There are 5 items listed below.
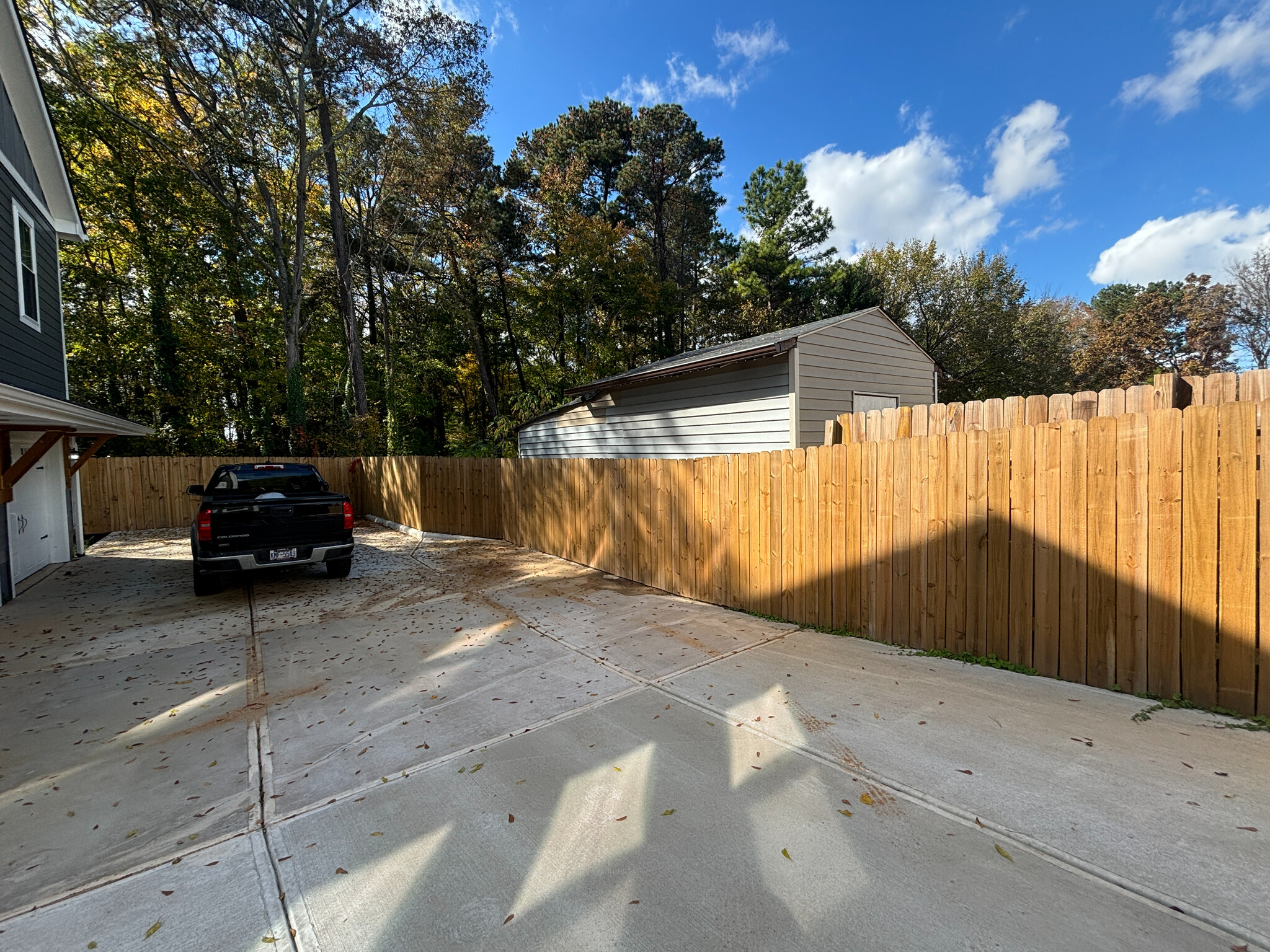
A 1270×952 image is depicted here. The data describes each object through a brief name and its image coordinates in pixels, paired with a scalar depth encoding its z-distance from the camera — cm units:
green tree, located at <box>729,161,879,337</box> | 2131
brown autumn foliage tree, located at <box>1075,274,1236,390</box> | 2172
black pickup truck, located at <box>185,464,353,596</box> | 613
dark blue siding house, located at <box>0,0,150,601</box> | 659
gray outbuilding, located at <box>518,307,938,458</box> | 824
